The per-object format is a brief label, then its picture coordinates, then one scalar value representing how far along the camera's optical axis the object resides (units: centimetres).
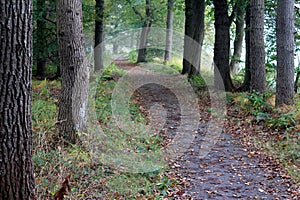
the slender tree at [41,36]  1405
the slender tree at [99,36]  1591
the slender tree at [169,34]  2695
